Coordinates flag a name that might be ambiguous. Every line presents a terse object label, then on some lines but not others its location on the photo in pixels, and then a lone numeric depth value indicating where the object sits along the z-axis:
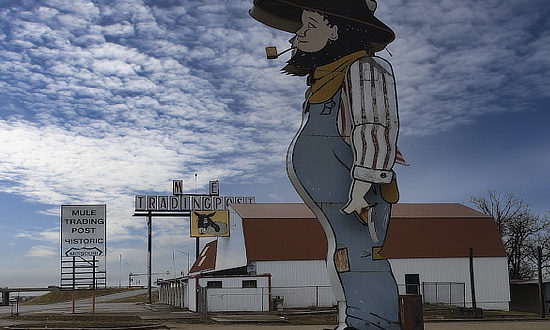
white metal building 40.19
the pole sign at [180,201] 58.55
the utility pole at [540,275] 33.34
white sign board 36.28
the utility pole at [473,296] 31.84
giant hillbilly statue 13.45
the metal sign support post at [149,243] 58.66
